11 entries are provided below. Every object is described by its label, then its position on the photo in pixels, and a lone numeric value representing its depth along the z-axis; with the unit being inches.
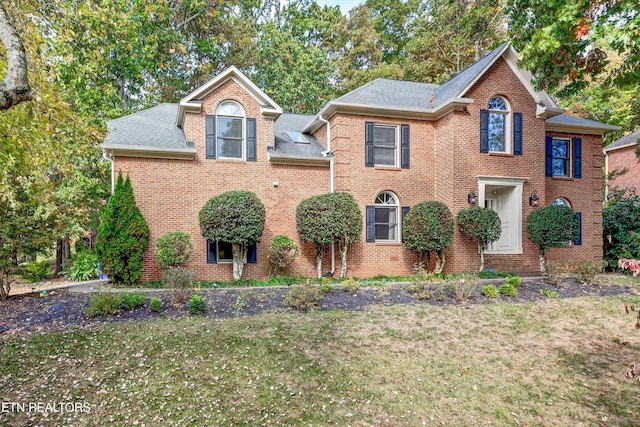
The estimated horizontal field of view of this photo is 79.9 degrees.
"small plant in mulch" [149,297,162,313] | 290.7
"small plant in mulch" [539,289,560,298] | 359.9
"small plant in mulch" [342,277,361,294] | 358.0
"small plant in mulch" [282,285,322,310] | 311.1
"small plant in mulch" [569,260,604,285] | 403.5
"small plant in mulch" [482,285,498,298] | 348.4
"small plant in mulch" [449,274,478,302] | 343.6
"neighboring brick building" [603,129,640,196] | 796.0
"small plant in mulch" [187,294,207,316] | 291.9
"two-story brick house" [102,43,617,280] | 446.9
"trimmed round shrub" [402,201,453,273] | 442.6
